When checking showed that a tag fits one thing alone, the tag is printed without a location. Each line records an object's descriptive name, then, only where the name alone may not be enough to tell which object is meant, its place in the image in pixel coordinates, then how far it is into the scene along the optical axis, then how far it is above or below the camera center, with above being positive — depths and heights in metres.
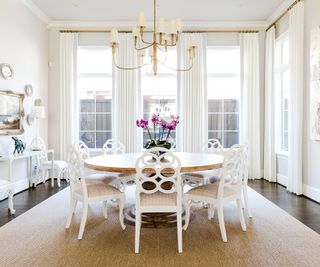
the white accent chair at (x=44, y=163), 5.48 -0.62
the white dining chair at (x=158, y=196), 2.64 -0.63
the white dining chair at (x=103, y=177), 3.70 -0.62
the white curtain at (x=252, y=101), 6.24 +0.64
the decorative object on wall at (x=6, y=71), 4.58 +0.97
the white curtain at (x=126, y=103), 6.28 +0.60
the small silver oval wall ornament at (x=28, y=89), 5.38 +0.78
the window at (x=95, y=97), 6.53 +0.77
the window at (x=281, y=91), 5.81 +0.81
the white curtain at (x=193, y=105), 6.25 +0.55
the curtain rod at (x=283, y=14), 4.96 +2.20
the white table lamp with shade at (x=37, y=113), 5.41 +0.34
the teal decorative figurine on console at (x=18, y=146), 4.74 -0.25
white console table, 4.21 -0.41
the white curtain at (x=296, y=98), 4.75 +0.54
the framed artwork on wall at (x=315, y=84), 4.27 +0.70
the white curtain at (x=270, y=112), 5.94 +0.38
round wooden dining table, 2.92 -0.36
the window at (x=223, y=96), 6.53 +0.79
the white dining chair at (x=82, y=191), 2.96 -0.64
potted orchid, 3.47 +0.07
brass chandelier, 3.43 +1.22
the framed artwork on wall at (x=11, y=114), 4.64 +0.29
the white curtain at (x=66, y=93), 6.27 +0.82
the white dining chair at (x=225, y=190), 2.89 -0.64
